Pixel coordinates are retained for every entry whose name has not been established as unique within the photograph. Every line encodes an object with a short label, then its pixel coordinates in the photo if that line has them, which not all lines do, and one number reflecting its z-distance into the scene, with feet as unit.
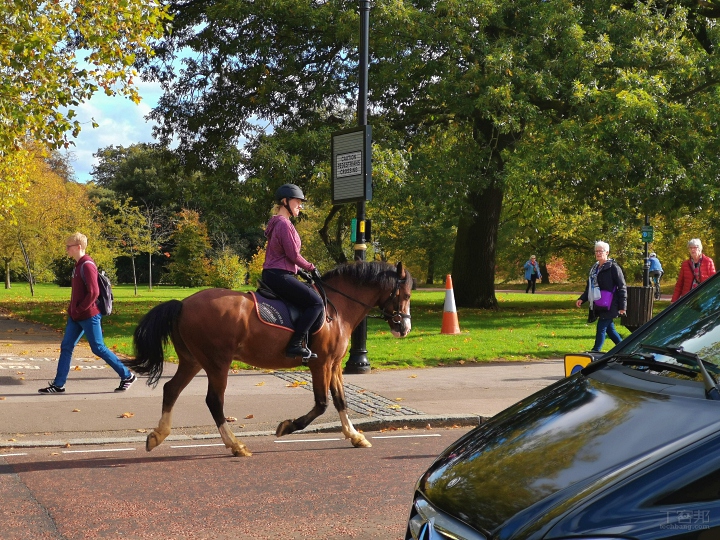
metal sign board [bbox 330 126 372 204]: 42.50
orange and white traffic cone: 62.75
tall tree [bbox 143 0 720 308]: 71.00
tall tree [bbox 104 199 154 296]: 158.20
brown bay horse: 24.41
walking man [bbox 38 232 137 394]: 36.01
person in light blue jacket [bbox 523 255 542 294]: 156.87
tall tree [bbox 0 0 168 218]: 56.03
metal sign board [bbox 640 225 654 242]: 89.36
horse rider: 25.45
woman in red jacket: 41.91
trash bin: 43.32
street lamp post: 42.32
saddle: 25.20
